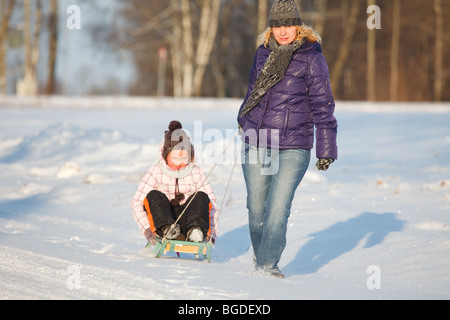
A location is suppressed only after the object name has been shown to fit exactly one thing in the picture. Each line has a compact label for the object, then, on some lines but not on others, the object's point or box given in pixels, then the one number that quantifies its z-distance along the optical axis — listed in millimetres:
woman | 9367
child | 10859
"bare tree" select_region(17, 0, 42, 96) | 56469
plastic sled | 10687
